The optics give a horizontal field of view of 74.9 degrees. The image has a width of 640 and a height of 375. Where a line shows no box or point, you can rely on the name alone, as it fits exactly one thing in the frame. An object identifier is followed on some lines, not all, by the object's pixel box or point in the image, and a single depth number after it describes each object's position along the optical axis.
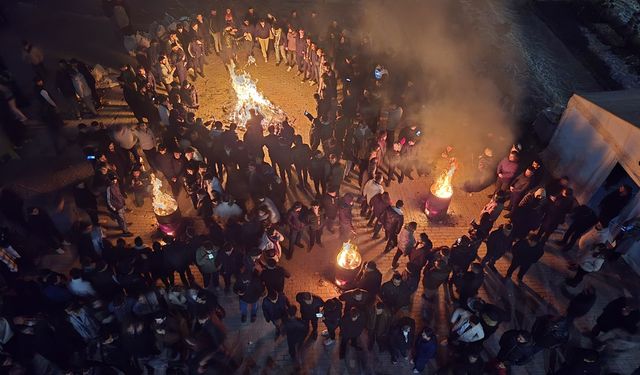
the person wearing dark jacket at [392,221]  8.74
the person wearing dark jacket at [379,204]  9.04
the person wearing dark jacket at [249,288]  7.40
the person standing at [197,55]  14.08
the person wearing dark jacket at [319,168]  9.72
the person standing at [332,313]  7.05
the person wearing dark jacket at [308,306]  7.09
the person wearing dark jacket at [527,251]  8.20
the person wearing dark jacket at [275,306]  7.05
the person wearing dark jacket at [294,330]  7.05
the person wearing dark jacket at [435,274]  7.76
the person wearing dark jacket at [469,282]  7.62
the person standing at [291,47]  14.57
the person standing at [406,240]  8.28
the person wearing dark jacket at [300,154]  10.10
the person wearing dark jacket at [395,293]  7.28
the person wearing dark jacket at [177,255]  7.73
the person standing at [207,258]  7.77
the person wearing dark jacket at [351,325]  6.88
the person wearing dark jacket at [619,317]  7.25
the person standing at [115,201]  8.88
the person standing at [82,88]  11.98
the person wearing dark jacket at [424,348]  6.79
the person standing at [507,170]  9.97
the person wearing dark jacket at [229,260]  7.77
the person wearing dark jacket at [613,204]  9.10
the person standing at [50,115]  11.09
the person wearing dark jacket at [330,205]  8.95
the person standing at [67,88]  11.76
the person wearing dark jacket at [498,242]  8.33
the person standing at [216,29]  15.73
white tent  9.33
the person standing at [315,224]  8.77
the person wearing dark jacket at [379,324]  6.97
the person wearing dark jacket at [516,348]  6.82
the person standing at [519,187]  9.59
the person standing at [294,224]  8.75
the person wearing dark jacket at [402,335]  6.91
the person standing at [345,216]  8.83
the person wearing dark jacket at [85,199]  8.98
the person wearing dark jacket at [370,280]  7.52
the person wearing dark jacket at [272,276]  7.47
